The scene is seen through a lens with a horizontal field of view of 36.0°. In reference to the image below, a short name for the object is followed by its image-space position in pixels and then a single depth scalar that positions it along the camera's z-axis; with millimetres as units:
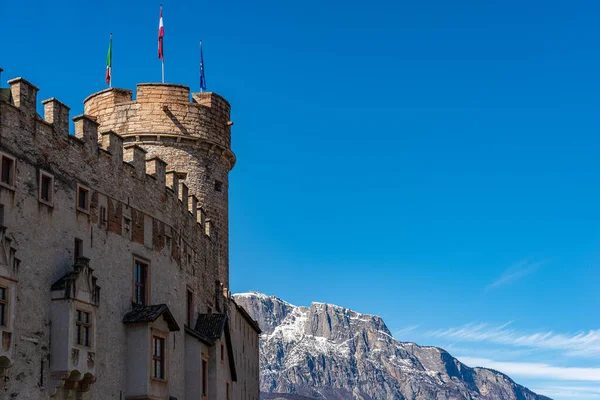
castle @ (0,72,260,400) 28109
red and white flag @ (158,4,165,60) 50594
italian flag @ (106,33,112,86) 51269
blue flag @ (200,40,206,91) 53000
